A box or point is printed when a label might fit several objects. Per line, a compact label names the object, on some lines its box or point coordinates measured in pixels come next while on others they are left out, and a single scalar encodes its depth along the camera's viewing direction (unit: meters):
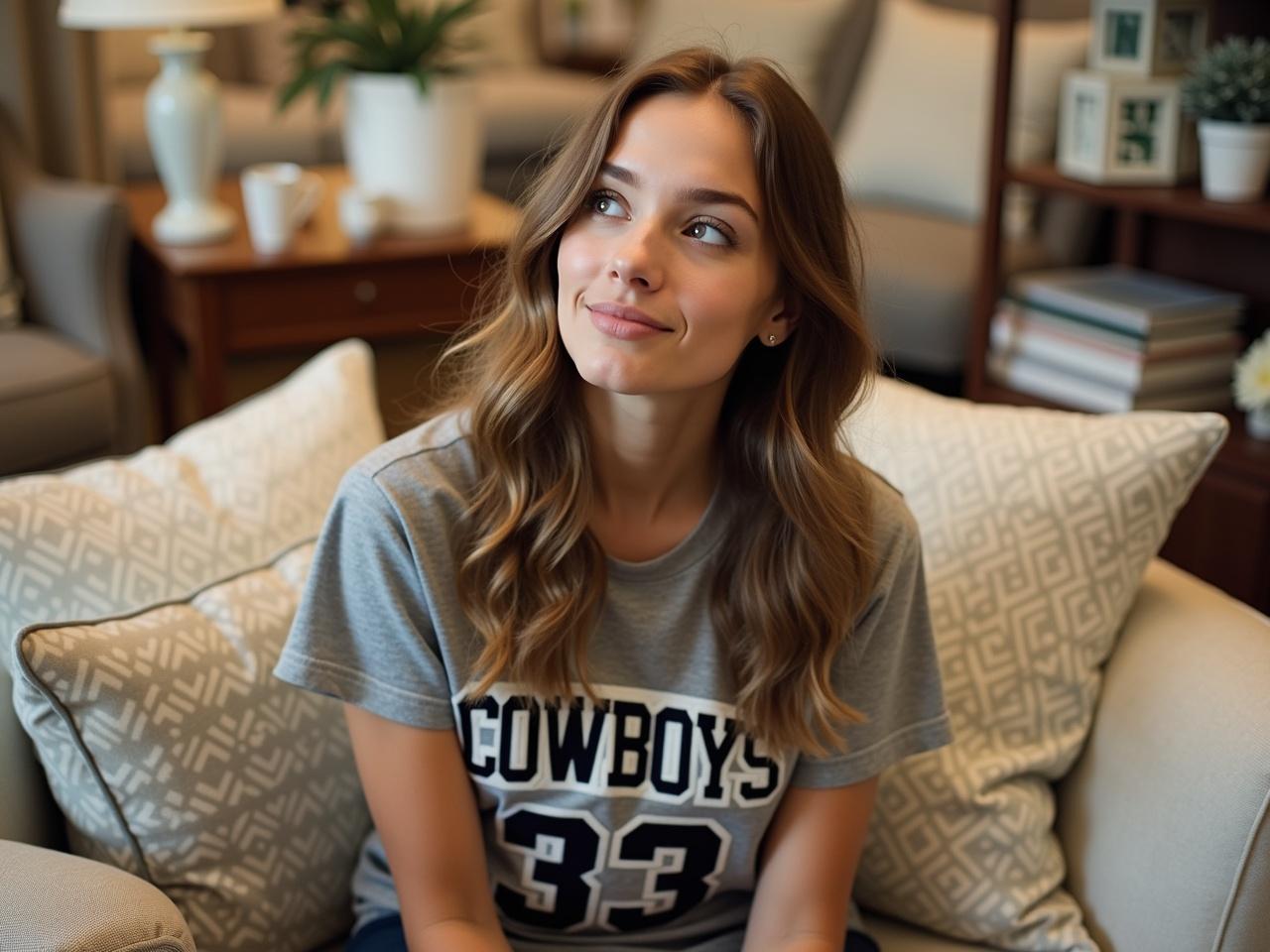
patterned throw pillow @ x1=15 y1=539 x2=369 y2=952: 1.17
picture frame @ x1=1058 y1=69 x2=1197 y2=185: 2.43
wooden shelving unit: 2.23
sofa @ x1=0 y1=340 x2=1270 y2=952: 1.20
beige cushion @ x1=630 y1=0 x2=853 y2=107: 3.72
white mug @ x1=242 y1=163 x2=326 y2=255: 2.66
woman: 1.13
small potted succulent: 2.24
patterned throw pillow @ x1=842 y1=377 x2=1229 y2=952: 1.35
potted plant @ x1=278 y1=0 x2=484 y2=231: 2.71
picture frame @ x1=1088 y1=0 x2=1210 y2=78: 2.42
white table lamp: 2.70
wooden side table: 2.64
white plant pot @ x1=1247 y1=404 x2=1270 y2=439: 2.30
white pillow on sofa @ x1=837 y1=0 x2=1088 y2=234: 3.12
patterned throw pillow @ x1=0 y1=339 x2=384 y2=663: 1.25
